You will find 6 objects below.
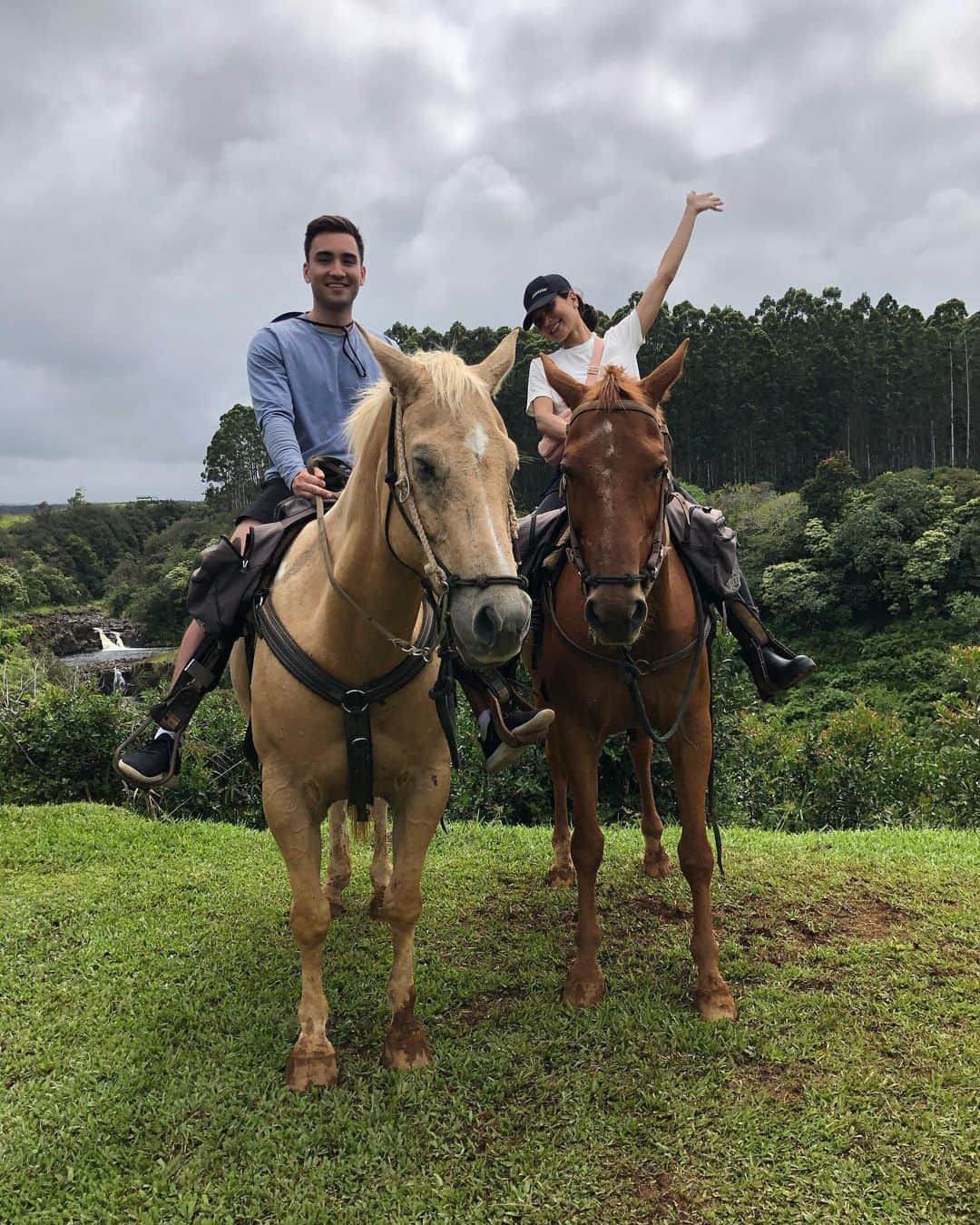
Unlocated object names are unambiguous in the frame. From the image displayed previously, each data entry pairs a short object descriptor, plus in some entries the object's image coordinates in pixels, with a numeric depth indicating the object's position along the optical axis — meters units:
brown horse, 3.10
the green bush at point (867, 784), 9.41
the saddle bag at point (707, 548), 3.90
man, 3.81
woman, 4.20
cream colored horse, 2.33
